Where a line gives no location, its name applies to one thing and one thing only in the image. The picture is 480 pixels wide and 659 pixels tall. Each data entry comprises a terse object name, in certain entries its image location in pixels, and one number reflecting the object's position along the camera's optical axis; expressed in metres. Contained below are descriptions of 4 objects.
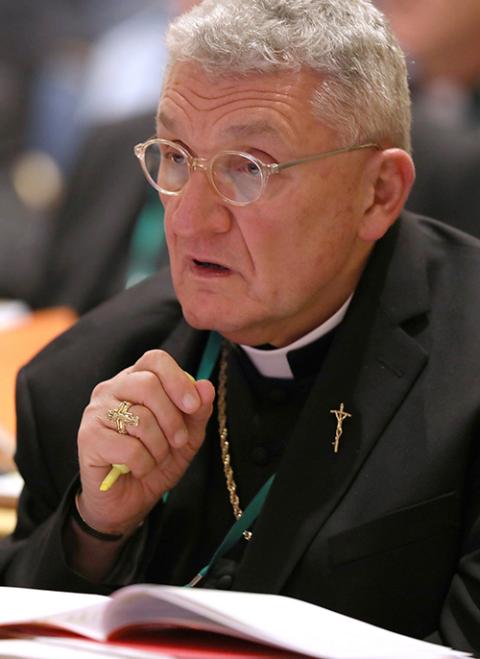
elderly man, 3.76
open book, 3.54
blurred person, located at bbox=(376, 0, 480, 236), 4.69
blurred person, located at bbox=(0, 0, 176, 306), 7.54
